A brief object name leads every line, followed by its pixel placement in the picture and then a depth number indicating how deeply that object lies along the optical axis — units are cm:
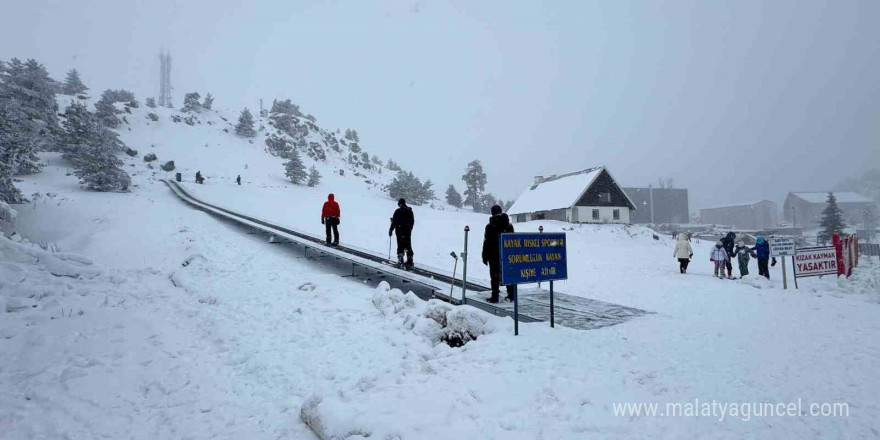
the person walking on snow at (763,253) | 1459
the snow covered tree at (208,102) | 6599
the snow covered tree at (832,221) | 4497
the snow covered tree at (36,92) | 3109
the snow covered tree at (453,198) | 6625
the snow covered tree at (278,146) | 5614
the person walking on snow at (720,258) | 1482
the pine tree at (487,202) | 6998
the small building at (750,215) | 8581
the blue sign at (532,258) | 603
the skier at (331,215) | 1386
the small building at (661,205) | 8550
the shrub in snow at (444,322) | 608
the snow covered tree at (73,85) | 5396
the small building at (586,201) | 3753
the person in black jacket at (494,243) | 757
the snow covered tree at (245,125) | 5916
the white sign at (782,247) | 1237
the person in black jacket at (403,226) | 1118
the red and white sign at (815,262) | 1242
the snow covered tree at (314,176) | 4582
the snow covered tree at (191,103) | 6300
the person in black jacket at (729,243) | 1570
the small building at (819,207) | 7085
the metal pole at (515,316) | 588
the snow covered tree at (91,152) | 2533
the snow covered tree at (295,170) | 4466
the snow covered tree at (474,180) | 6450
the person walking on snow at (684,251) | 1609
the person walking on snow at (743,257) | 1507
